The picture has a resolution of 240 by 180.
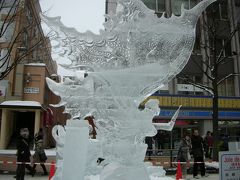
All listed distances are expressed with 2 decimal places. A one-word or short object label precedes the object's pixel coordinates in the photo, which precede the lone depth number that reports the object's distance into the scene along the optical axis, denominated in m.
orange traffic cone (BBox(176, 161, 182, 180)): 9.33
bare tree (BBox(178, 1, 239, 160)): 15.02
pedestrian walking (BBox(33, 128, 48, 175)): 11.91
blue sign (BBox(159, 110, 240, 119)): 20.20
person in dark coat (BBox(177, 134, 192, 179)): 11.59
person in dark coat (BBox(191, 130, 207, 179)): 11.48
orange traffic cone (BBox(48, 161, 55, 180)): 8.48
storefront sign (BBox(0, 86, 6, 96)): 18.04
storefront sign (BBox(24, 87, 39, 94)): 20.30
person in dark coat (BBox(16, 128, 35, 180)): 10.13
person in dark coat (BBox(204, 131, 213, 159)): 16.86
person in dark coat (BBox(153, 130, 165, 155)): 18.09
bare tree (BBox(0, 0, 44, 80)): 13.32
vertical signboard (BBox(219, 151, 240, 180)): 6.12
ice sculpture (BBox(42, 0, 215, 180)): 6.61
